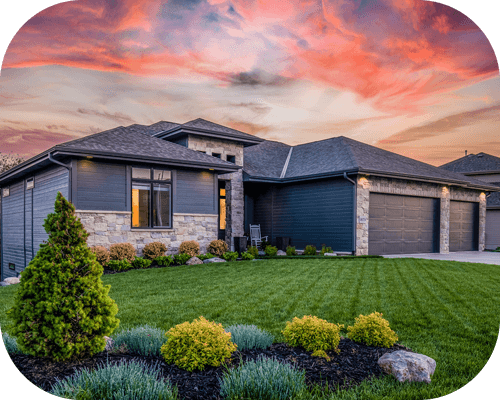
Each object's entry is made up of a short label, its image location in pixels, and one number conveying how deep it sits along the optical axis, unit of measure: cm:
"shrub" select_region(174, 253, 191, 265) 1256
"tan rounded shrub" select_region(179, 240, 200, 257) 1329
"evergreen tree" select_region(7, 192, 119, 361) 316
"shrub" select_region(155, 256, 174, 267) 1221
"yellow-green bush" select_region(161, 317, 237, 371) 335
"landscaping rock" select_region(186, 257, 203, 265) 1257
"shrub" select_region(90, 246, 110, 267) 1104
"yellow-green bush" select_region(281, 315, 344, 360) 382
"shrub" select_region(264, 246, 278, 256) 1524
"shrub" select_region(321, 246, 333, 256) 1524
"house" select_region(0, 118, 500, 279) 1227
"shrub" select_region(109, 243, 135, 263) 1159
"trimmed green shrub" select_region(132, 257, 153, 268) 1159
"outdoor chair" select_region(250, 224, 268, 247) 1767
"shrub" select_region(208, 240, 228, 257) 1411
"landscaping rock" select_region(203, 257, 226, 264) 1292
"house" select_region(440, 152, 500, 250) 2375
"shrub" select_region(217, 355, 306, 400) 292
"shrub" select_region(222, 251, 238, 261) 1350
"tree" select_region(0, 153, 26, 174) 2630
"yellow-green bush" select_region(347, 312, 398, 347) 402
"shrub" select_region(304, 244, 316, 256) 1528
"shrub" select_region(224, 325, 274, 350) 394
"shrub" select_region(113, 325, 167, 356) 374
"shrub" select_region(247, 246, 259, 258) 1463
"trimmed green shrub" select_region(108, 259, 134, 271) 1102
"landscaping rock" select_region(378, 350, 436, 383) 332
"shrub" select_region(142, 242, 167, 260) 1246
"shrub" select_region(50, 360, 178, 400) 284
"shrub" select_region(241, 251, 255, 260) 1380
